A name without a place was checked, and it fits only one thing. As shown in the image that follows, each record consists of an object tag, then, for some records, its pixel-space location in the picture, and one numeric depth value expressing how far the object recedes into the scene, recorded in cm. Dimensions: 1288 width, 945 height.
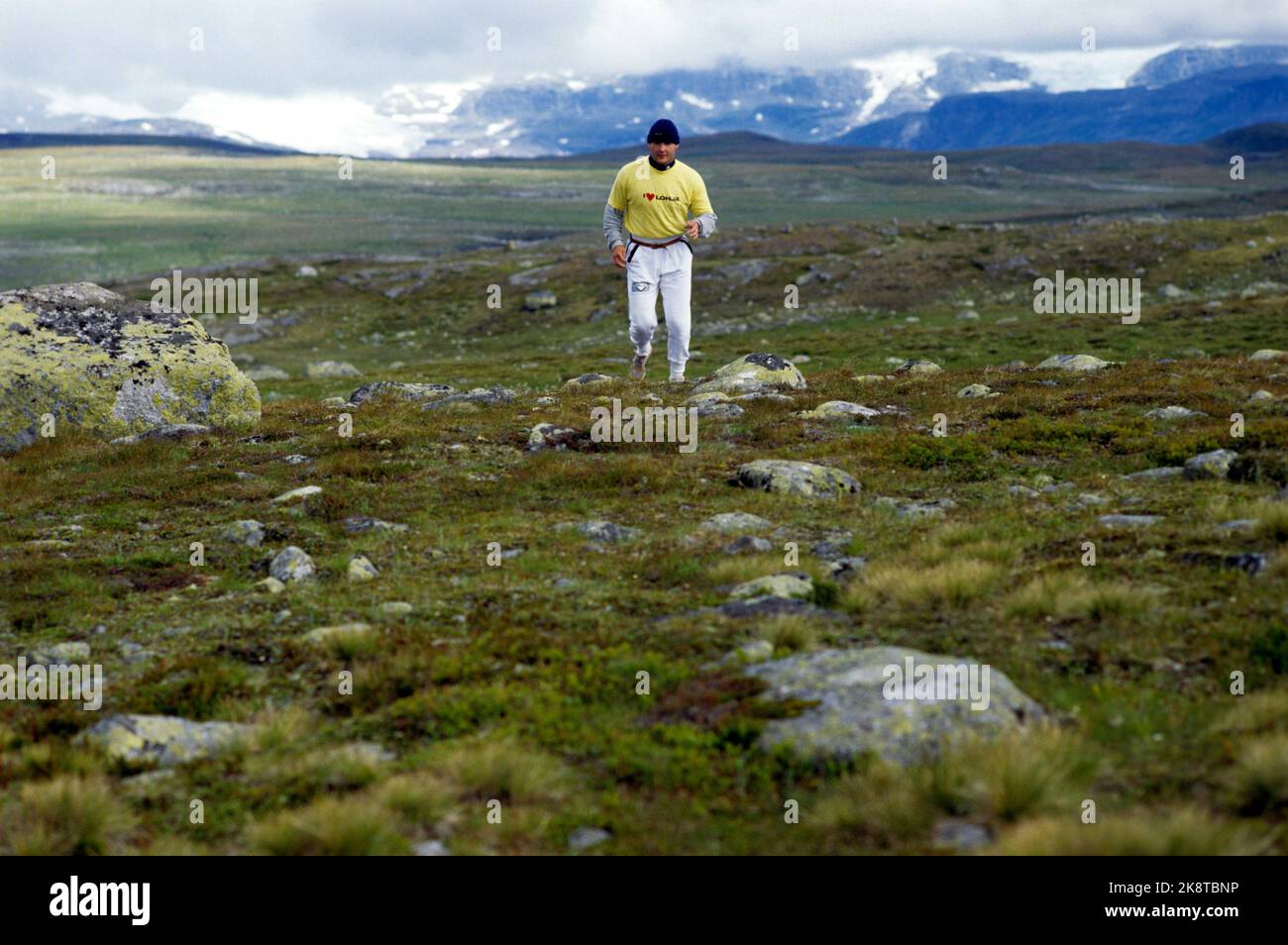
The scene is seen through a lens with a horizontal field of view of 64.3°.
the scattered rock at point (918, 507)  1092
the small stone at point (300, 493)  1276
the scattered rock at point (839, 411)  1692
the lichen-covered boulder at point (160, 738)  632
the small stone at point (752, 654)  720
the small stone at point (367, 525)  1138
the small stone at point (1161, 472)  1149
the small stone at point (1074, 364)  2231
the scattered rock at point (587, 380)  2378
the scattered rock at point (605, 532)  1065
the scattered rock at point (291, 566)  971
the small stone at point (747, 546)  988
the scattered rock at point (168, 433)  1694
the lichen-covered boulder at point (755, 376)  2078
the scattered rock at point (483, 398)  2056
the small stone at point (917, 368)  2406
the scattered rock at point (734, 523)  1077
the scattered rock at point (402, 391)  2319
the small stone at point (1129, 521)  948
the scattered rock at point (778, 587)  843
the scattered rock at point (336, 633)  775
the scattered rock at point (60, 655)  799
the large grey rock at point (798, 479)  1211
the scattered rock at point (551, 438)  1552
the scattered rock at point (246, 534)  1111
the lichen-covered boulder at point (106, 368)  1780
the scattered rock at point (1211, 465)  1115
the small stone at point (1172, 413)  1501
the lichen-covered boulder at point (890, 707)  586
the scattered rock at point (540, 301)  6250
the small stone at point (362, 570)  953
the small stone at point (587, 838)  523
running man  1842
